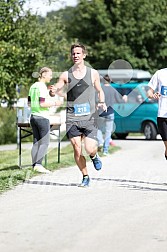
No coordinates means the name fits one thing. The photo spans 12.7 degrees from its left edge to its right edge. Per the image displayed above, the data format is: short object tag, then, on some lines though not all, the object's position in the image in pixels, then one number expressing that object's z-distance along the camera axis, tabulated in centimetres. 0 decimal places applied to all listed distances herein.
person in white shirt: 1088
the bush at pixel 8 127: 2832
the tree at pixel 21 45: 2347
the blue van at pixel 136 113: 2741
